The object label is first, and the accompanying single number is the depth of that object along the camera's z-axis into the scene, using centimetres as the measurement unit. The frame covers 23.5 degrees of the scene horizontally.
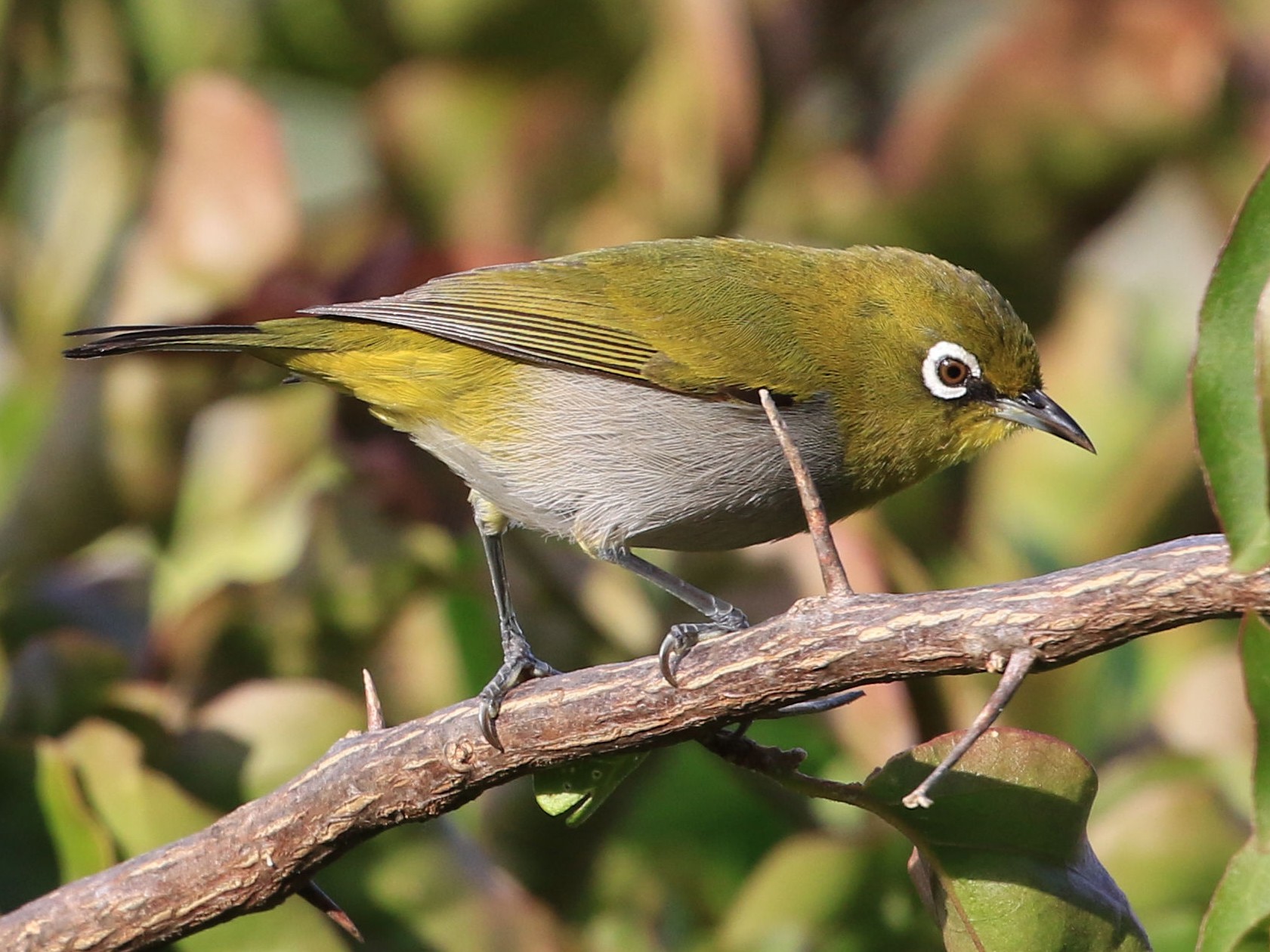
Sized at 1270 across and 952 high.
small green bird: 615
